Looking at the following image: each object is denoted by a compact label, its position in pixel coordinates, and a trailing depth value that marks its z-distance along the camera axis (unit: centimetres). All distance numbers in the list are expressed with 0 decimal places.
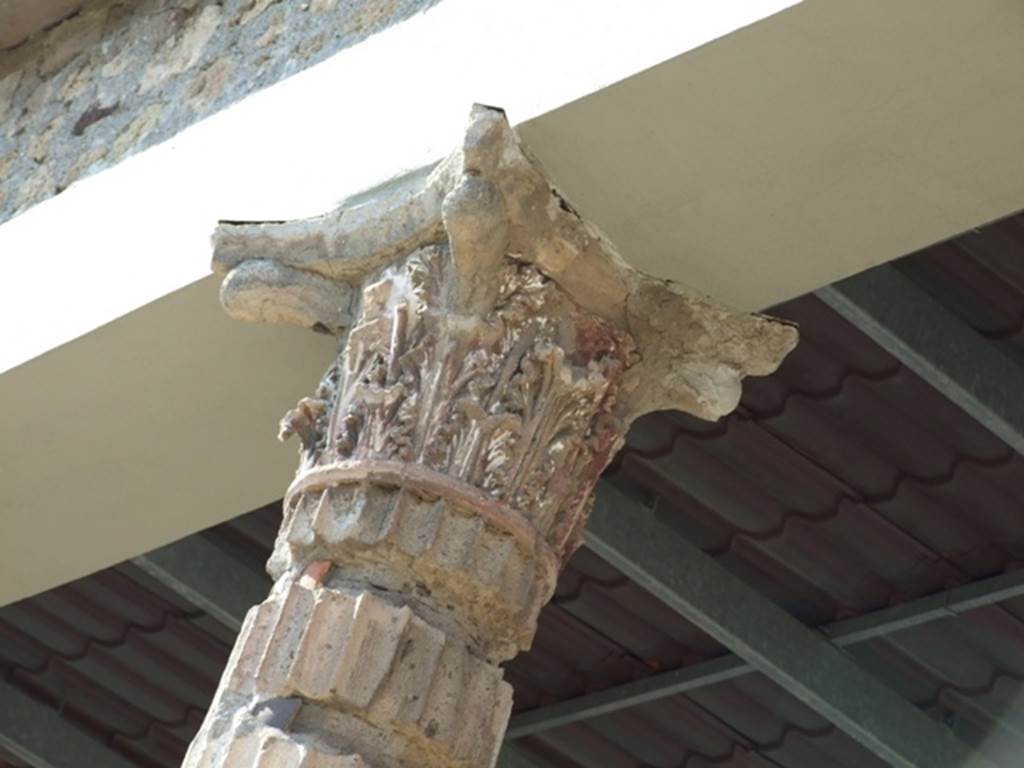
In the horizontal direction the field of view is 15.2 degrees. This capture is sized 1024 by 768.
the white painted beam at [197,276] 845
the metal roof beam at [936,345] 1091
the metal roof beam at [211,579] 1402
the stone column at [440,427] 733
